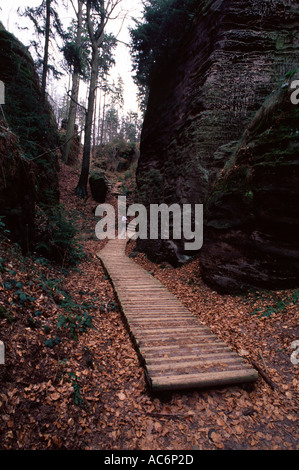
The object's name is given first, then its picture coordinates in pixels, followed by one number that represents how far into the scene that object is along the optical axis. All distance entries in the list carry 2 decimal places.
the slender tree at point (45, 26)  11.78
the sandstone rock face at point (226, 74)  7.51
